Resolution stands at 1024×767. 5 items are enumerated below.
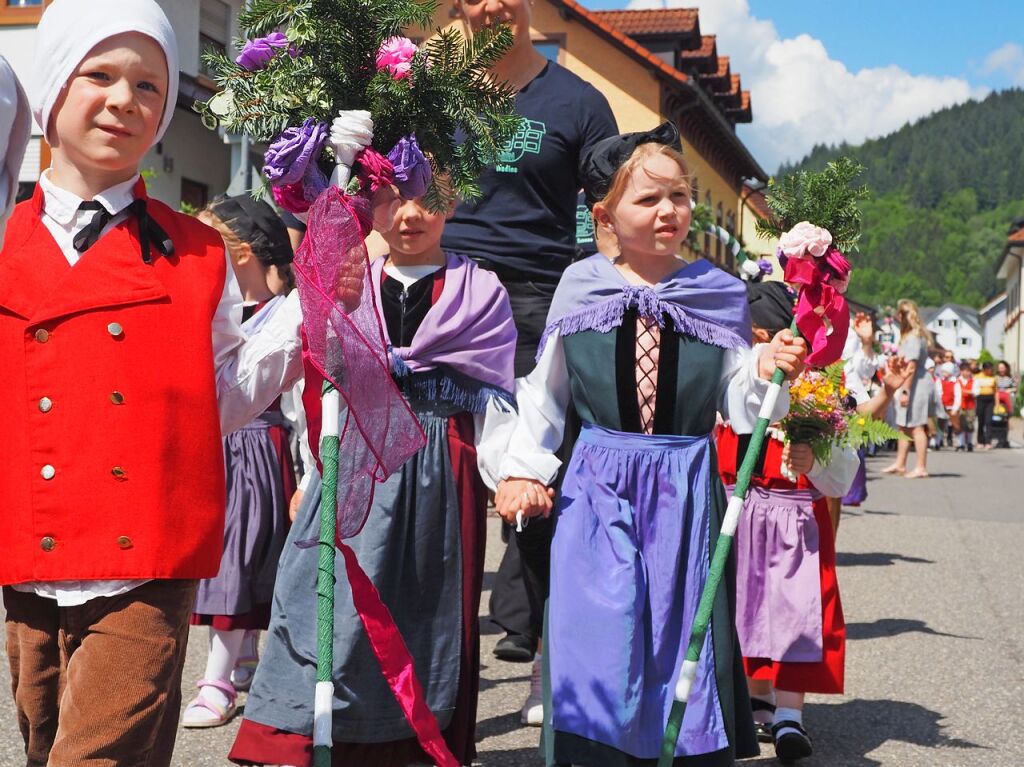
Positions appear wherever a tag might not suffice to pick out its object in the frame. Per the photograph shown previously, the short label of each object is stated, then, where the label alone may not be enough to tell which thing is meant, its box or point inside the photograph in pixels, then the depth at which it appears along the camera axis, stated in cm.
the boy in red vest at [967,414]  3228
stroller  3381
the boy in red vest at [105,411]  288
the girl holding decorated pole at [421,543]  414
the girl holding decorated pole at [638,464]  399
